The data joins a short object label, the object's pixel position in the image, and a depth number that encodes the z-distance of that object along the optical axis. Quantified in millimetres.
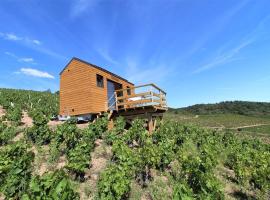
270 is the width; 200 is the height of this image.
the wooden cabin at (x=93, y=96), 10987
